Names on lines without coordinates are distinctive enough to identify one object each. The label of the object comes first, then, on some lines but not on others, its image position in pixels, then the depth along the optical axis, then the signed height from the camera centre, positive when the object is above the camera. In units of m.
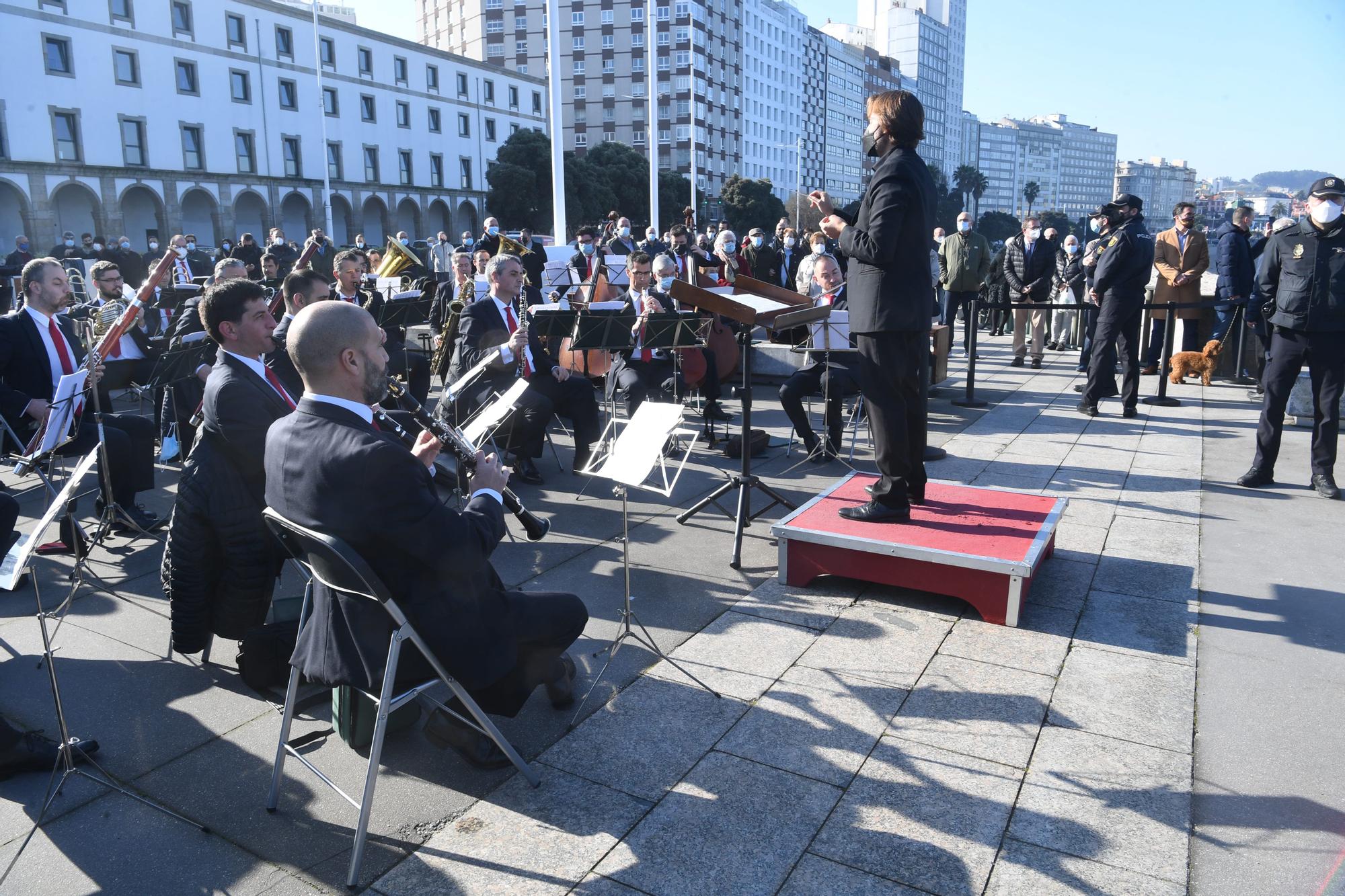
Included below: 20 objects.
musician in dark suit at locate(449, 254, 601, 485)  7.20 -0.89
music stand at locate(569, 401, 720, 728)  3.71 -0.78
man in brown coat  11.02 +0.05
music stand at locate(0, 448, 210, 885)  2.97 -1.50
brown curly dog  11.08 -1.21
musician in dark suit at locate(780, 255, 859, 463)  7.64 -1.05
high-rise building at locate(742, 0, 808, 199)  98.75 +19.39
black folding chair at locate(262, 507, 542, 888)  2.57 -1.03
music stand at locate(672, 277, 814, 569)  5.22 -0.32
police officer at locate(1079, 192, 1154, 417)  8.88 -0.18
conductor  4.59 -0.06
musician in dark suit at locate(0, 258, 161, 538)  5.94 -0.72
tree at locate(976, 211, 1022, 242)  106.44 +4.37
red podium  4.42 -1.40
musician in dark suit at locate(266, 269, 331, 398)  5.84 -0.21
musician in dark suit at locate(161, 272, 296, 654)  3.94 -1.10
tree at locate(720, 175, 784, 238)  66.69 +4.44
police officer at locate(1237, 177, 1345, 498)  6.20 -0.38
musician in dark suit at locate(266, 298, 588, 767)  2.70 -0.76
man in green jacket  12.64 -0.01
